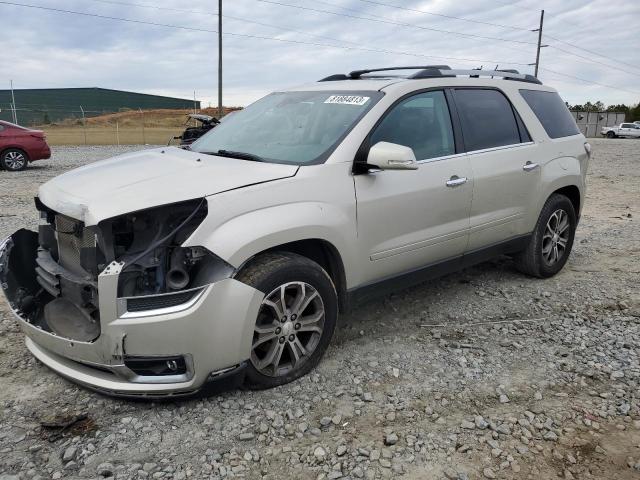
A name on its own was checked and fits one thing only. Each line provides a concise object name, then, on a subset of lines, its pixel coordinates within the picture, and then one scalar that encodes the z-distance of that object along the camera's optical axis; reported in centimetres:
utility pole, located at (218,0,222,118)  2678
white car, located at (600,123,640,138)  4434
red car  1378
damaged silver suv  274
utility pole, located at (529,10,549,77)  4572
